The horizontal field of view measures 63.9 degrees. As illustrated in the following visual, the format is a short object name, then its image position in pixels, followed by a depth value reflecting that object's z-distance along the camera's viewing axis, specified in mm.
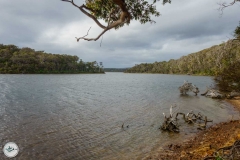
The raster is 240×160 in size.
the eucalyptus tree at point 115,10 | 5819
